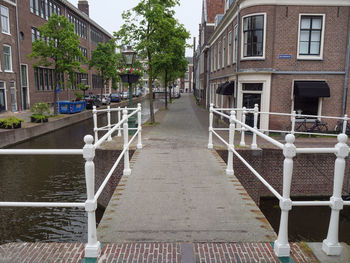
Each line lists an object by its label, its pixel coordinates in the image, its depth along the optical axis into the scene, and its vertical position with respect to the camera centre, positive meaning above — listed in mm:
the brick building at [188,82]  103312 +3469
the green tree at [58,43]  23577 +3635
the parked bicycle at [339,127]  14516 -1655
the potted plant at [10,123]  16484 -1734
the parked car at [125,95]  50938 -625
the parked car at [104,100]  38469 -1131
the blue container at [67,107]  26500 -1392
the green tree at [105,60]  40938 +4137
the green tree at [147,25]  16266 +3634
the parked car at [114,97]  42469 -807
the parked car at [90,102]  31828 -1138
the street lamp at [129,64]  12164 +1088
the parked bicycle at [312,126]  14392 -1608
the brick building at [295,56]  14102 +1707
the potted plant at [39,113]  19500 -1475
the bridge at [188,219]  3184 -1680
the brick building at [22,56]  25428 +3015
